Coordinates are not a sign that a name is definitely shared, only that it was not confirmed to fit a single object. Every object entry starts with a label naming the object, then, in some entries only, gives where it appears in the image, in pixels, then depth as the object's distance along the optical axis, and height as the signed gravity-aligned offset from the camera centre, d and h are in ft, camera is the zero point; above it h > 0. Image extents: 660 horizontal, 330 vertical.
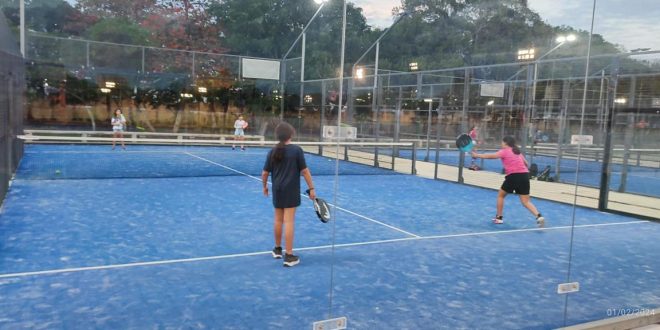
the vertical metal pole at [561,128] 34.50 +0.28
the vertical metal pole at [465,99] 47.64 +2.60
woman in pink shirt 22.86 -2.00
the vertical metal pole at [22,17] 53.11 +9.05
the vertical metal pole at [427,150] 45.54 -2.35
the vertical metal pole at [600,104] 22.84 +1.42
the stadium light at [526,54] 42.01 +6.24
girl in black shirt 15.03 -1.62
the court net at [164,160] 36.09 -4.02
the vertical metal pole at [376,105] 51.50 +1.82
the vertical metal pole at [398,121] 49.33 +0.30
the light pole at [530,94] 40.01 +2.87
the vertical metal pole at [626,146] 30.73 -0.66
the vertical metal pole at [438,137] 39.01 -0.93
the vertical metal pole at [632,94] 28.58 +2.27
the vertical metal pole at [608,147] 27.43 -0.68
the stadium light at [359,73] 44.50 +4.31
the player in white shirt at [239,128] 64.10 -1.41
